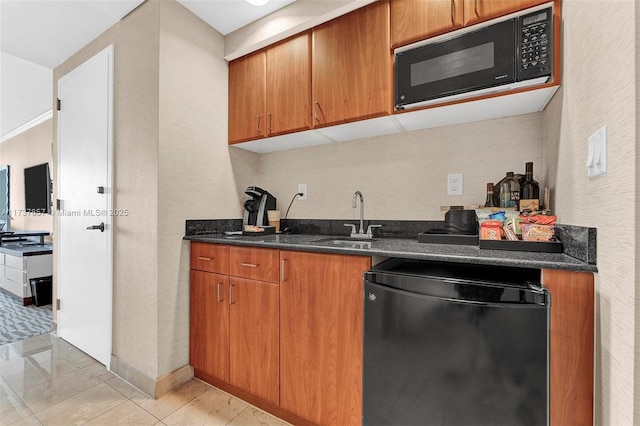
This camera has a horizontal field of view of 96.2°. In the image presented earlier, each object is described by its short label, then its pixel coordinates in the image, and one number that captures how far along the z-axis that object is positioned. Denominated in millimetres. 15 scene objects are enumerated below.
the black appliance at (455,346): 880
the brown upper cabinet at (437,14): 1246
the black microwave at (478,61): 1166
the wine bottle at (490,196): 1483
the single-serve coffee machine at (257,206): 2146
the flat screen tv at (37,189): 3991
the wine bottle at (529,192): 1356
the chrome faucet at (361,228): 1800
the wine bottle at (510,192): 1436
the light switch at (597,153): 768
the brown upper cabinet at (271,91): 1798
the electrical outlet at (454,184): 1663
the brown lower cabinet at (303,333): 871
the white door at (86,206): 1997
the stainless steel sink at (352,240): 1382
